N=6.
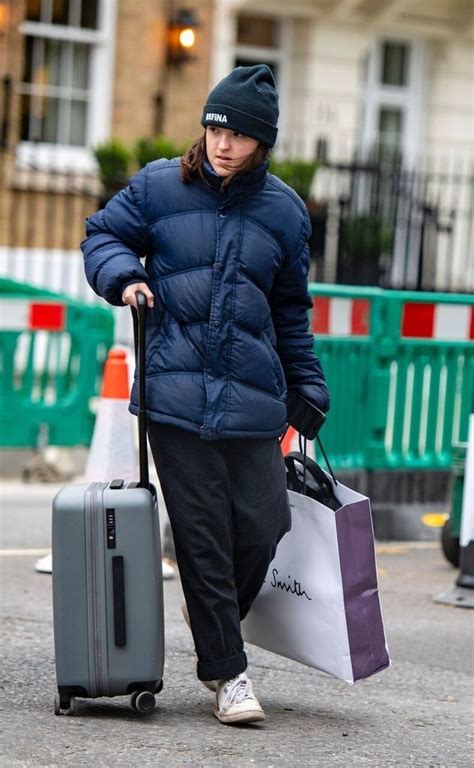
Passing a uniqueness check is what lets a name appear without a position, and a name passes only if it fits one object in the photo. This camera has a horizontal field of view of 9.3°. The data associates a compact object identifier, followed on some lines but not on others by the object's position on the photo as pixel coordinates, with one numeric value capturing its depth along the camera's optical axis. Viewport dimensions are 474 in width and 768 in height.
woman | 7.80
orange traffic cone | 12.12
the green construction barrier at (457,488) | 13.14
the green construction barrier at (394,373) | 15.01
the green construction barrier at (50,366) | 18.24
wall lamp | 29.52
